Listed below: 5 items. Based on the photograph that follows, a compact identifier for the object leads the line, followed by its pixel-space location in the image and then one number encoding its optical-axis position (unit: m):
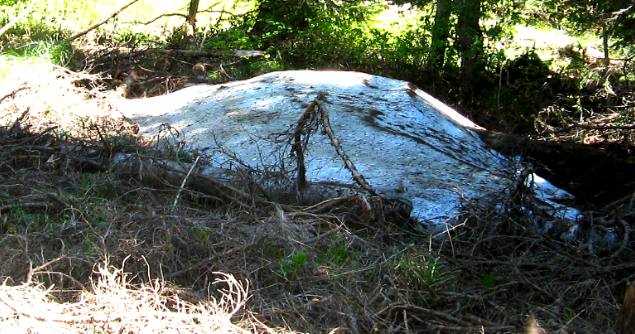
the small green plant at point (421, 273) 4.19
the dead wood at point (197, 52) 10.91
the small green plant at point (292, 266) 4.17
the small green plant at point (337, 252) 4.48
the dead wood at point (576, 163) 7.13
